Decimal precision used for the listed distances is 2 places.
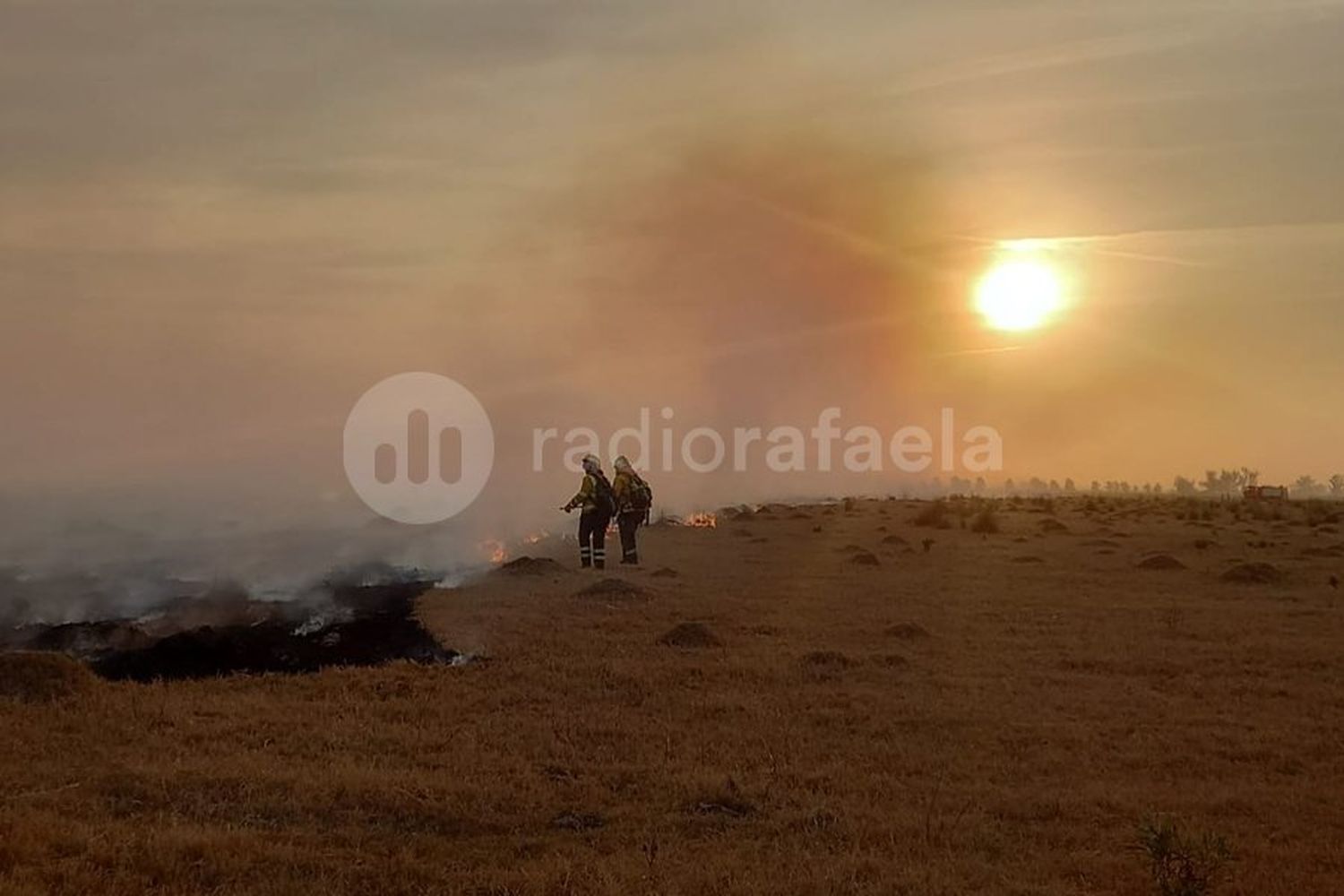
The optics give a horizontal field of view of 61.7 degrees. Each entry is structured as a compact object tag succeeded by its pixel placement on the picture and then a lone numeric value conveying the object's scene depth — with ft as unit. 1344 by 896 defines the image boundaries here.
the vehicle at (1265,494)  302.04
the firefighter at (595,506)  115.34
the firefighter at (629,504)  118.42
